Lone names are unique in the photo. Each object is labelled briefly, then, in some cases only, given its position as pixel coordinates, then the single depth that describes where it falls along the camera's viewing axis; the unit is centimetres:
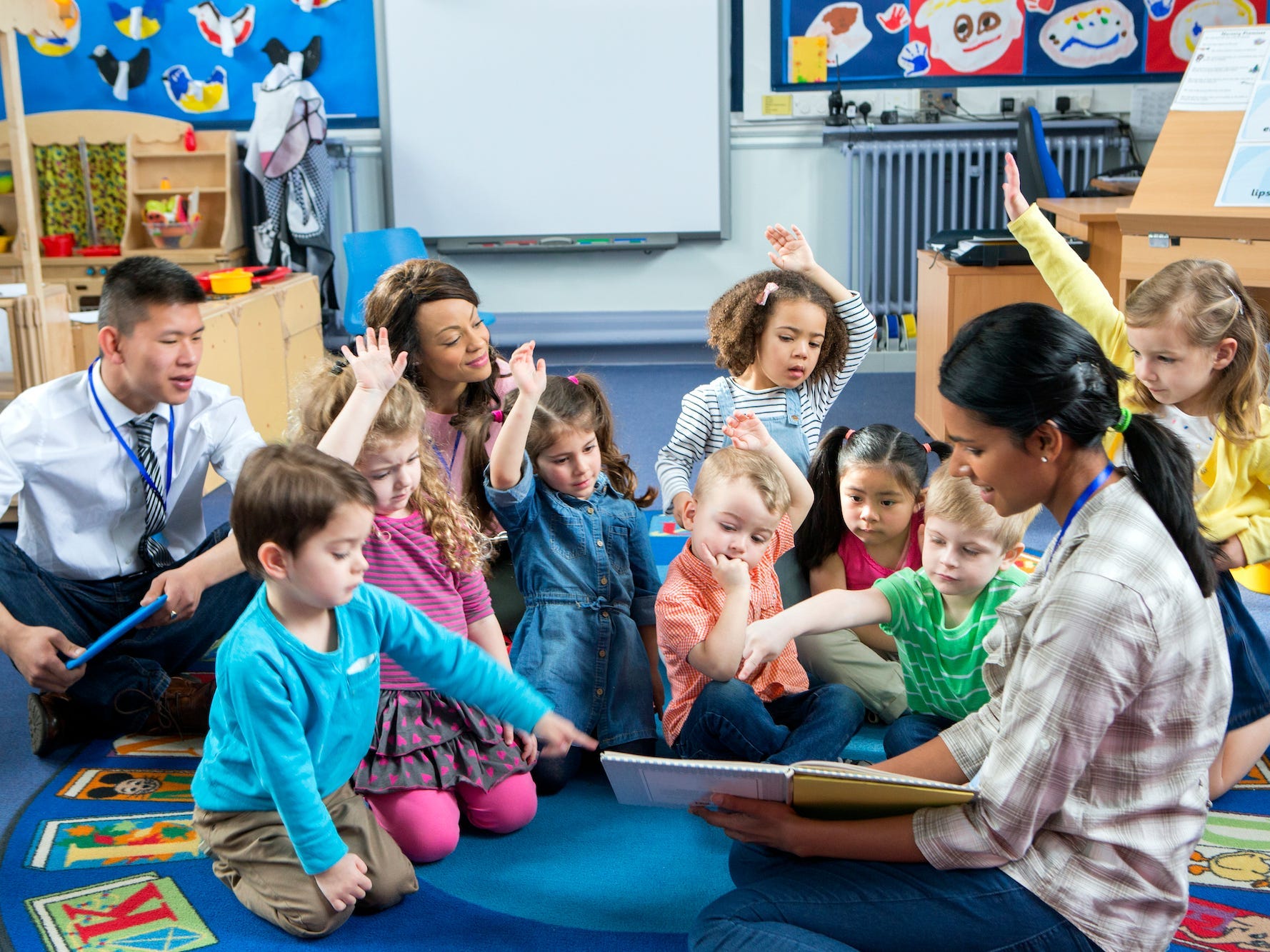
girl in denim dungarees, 241
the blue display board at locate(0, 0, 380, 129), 555
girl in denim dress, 205
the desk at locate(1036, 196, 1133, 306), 381
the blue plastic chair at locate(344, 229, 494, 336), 426
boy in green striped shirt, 178
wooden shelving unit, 530
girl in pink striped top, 182
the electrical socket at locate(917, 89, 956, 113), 550
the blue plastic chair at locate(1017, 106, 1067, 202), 441
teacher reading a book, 118
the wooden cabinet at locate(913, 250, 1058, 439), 407
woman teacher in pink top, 232
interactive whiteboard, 555
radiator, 546
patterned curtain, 542
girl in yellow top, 193
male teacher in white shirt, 221
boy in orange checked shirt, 183
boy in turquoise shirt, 147
